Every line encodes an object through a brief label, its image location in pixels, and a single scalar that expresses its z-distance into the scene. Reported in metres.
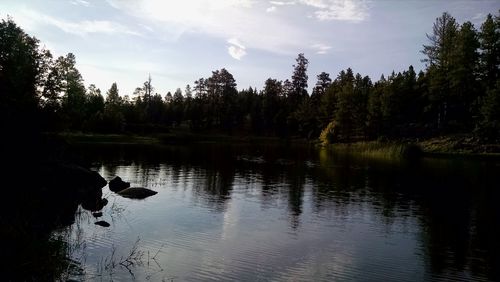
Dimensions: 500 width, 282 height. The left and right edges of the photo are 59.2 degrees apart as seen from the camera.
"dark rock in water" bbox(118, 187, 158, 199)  35.16
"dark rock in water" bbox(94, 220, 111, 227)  25.08
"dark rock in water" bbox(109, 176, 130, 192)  38.00
